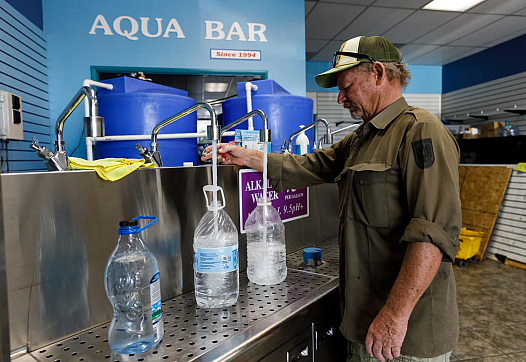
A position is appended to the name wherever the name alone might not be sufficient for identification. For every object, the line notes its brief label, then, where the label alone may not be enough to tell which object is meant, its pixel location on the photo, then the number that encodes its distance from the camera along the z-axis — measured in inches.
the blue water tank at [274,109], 97.7
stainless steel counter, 38.4
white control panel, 66.8
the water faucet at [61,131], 44.1
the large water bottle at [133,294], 39.2
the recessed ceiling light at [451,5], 199.2
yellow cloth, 44.1
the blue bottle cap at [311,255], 69.1
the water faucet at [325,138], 82.8
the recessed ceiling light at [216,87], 233.9
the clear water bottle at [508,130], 255.6
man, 42.6
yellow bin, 191.0
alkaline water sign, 65.0
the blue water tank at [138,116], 90.4
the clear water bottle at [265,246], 60.3
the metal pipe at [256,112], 59.1
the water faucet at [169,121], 51.9
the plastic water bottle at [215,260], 47.8
